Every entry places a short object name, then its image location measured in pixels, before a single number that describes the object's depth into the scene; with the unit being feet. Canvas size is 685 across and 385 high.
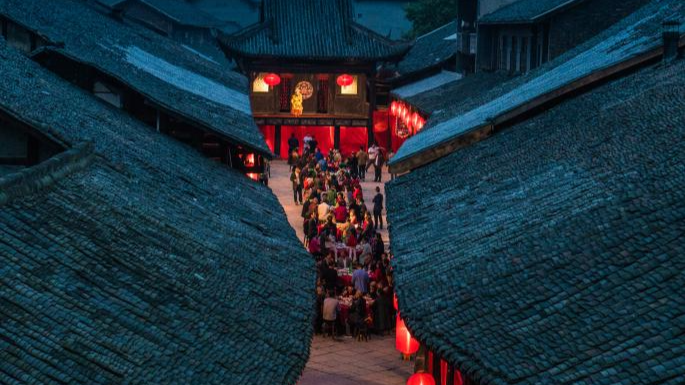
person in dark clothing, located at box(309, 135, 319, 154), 167.71
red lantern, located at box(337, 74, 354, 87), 180.45
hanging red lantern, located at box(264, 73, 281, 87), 178.50
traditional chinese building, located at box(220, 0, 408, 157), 180.86
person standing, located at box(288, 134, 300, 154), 172.63
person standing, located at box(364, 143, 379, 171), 157.84
